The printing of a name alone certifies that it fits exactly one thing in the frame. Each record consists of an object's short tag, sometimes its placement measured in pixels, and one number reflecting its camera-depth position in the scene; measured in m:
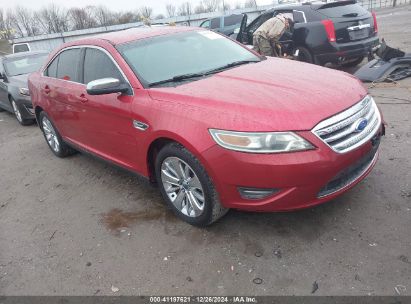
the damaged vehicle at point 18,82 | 7.70
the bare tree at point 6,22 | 74.27
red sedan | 2.69
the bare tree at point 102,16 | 74.75
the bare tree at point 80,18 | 74.50
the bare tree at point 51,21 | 74.06
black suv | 7.60
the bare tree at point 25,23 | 75.69
